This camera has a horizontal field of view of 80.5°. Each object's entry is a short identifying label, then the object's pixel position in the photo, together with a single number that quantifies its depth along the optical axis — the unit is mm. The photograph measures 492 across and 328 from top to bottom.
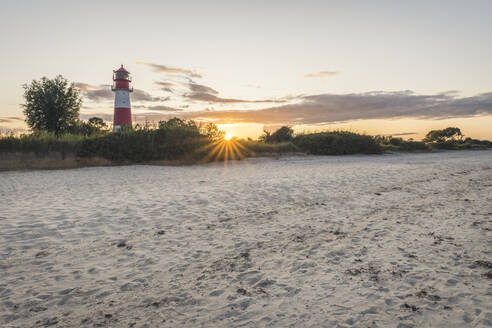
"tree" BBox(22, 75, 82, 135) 32594
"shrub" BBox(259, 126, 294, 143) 30656
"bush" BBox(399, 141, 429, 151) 36456
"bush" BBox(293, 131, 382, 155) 27750
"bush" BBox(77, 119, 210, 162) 19375
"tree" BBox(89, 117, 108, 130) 49656
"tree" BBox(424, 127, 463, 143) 48031
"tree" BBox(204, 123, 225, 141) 21322
